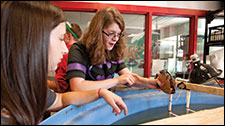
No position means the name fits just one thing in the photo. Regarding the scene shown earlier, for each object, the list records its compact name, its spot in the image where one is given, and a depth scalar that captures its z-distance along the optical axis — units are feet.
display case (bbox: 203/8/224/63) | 8.80
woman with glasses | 3.13
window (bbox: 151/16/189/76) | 10.50
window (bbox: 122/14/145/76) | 10.12
